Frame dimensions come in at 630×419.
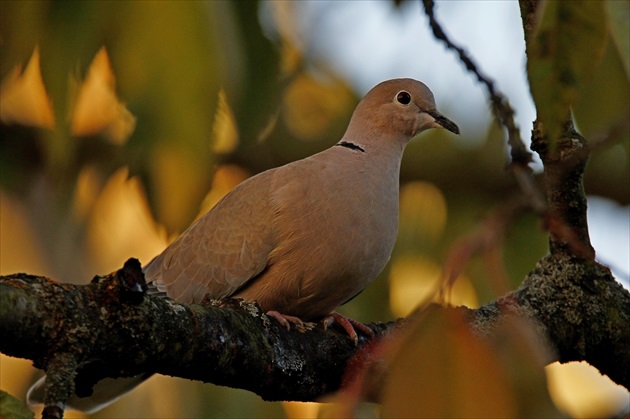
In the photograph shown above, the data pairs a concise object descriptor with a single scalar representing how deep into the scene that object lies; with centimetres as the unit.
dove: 584
